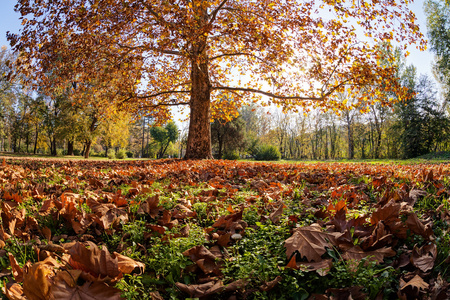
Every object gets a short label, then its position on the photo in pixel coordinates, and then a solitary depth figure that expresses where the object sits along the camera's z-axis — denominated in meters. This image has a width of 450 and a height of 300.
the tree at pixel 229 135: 32.81
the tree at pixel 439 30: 22.38
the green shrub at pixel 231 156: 29.53
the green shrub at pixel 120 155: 34.47
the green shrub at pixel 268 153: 29.22
